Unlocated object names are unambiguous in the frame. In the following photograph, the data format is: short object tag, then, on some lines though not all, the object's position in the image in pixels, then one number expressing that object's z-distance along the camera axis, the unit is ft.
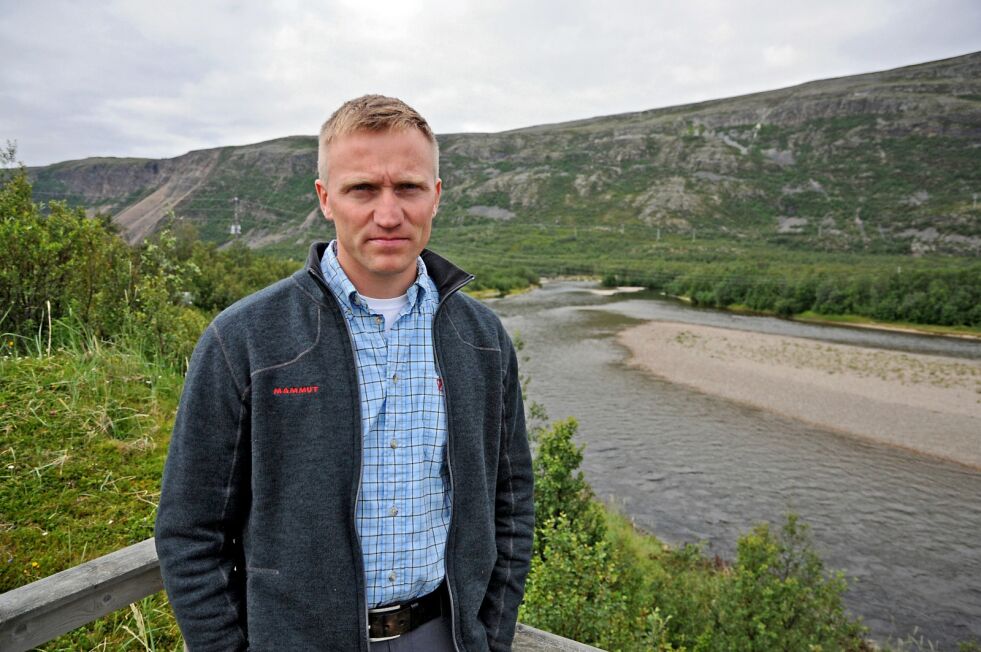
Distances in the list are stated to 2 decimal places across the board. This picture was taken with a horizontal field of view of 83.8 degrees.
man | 4.72
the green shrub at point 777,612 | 20.97
